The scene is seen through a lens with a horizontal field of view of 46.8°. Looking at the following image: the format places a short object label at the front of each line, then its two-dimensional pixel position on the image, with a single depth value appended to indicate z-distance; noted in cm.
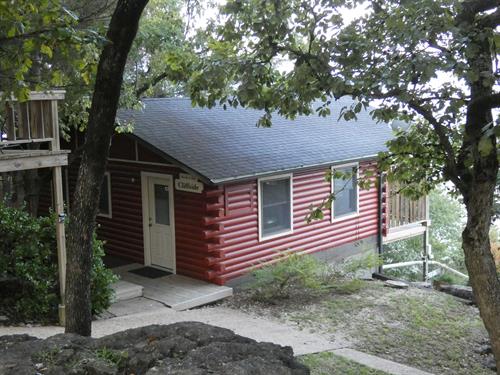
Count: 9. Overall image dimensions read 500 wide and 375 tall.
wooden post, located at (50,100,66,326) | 898
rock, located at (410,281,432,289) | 1466
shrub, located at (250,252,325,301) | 1173
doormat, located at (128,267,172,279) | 1287
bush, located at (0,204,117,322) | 901
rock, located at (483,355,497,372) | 875
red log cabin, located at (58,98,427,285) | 1225
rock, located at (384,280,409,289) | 1381
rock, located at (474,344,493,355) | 935
